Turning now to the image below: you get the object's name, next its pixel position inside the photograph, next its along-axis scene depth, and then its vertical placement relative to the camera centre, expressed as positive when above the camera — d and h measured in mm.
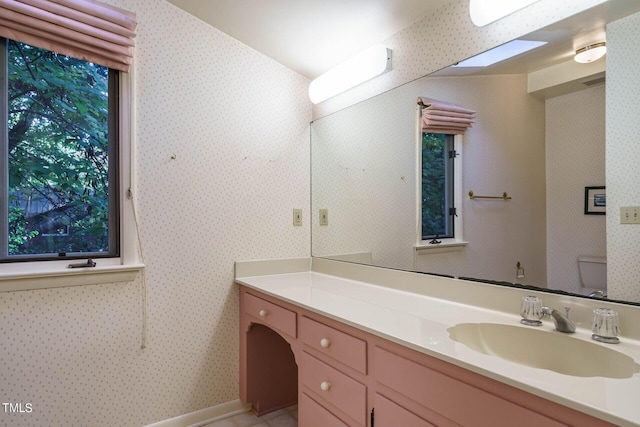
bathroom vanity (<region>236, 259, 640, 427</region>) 754 -404
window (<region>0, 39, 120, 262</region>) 1551 +266
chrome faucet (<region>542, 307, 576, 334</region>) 1053 -331
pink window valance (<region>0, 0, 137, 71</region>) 1422 +785
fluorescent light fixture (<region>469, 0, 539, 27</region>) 1204 +709
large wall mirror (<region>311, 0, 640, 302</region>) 1150 +185
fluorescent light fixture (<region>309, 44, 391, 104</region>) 1740 +739
